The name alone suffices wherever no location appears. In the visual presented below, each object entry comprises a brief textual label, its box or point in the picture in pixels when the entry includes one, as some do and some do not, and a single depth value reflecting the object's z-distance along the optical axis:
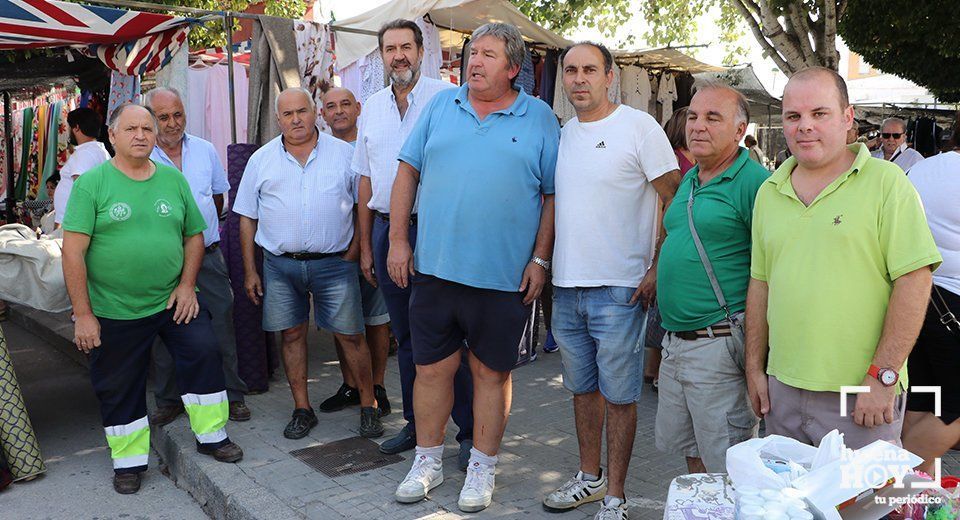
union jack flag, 5.45
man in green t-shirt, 4.12
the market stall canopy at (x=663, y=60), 9.58
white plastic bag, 1.83
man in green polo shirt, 3.00
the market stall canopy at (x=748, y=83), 11.03
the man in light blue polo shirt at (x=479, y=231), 3.57
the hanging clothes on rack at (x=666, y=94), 10.62
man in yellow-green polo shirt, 2.41
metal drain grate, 4.34
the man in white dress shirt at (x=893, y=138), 8.56
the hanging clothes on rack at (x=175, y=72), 6.34
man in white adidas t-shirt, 3.39
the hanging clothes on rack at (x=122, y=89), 6.66
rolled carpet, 4.39
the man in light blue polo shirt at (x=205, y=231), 5.06
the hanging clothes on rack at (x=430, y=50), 7.29
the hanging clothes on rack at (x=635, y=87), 10.05
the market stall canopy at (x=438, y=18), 7.02
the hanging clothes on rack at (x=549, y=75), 8.64
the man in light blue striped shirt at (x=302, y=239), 4.65
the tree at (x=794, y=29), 8.02
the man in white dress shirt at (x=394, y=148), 4.29
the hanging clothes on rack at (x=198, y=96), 7.50
